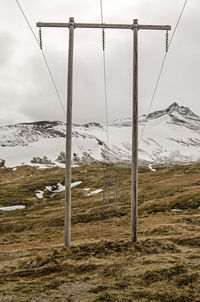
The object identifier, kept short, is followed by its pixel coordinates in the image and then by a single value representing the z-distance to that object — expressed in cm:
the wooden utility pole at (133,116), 1892
